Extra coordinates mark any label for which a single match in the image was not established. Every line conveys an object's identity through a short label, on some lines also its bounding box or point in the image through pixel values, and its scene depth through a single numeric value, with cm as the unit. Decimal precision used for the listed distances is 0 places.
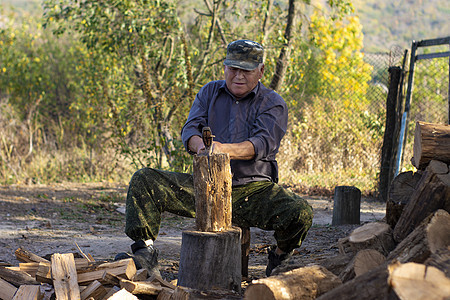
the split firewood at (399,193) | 311
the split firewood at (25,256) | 335
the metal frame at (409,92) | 719
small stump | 587
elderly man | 345
